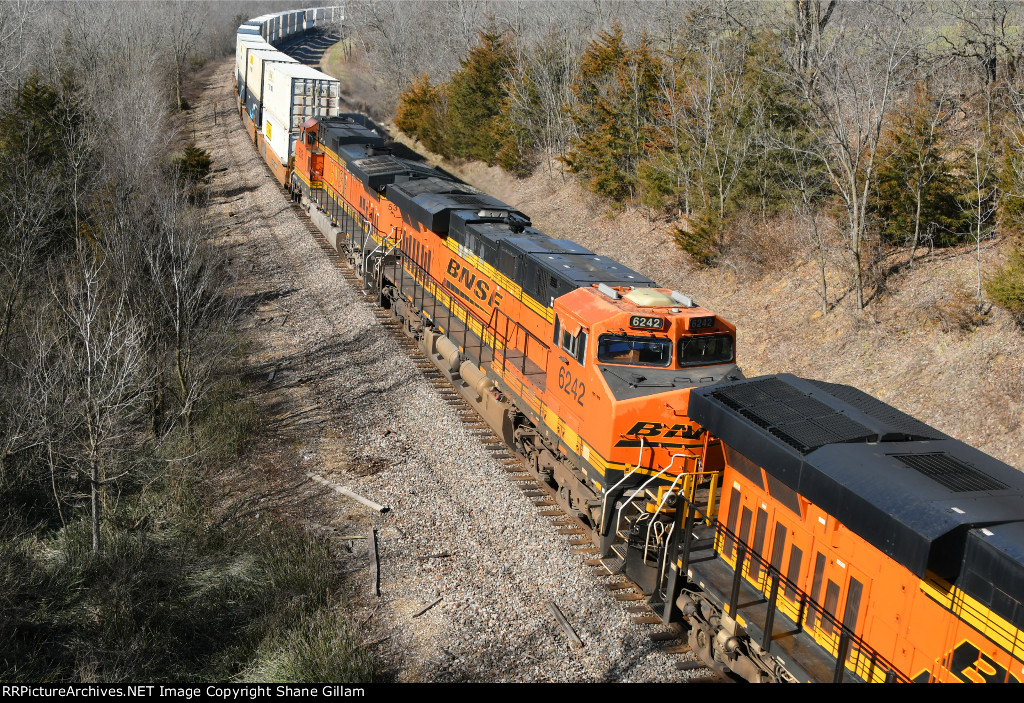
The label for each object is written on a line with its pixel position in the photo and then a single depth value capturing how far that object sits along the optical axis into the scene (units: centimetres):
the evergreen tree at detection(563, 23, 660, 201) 2991
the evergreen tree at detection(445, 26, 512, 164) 4209
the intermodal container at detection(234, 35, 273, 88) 4734
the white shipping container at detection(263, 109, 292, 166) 3556
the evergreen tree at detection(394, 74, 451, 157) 4706
